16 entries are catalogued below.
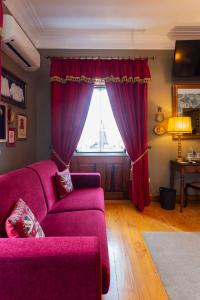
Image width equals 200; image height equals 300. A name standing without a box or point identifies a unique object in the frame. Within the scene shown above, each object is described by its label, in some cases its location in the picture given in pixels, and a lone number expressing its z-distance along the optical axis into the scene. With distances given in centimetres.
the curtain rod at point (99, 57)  384
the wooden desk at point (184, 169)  354
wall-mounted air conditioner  241
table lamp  366
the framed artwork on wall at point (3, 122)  249
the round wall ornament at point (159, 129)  402
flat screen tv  372
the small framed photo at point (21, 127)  312
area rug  177
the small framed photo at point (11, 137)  278
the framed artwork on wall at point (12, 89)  262
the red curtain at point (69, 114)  376
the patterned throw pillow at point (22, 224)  133
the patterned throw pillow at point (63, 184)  275
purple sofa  105
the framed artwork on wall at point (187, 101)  398
